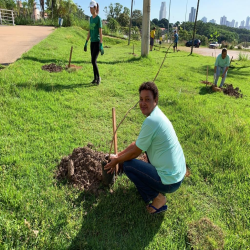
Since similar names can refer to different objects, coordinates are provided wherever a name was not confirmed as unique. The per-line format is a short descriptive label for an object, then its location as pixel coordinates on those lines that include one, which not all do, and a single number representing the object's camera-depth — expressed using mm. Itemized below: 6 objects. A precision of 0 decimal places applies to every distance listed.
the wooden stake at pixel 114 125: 2740
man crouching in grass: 2087
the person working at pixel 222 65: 7590
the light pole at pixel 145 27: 10216
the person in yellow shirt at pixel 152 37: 16953
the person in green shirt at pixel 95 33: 5601
